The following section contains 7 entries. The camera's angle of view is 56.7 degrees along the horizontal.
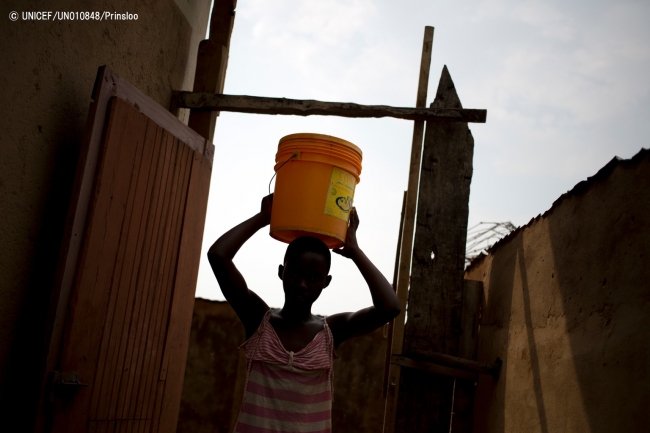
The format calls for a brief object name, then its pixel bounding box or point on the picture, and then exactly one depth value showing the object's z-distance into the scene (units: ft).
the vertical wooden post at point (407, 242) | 13.03
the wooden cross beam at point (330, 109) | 13.39
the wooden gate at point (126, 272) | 9.27
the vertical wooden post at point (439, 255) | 13.29
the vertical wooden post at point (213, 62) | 14.15
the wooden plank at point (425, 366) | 13.12
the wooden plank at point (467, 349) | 13.89
